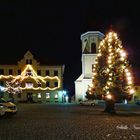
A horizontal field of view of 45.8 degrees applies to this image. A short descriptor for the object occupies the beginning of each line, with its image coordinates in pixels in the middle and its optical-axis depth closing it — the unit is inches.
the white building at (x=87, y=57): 1576.2
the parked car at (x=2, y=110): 456.3
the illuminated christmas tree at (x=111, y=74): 701.0
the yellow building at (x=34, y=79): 1592.1
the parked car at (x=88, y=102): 1201.2
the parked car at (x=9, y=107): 468.1
